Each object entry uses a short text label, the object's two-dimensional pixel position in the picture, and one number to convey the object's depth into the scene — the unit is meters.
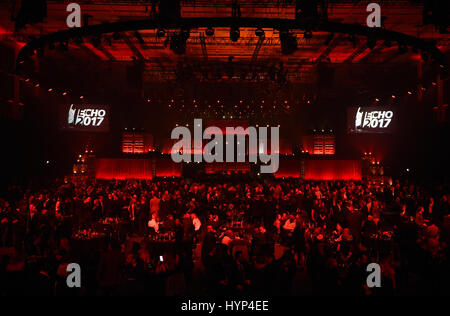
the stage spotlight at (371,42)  7.86
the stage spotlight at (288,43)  8.04
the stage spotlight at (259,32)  8.14
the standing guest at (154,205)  11.26
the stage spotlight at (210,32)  7.96
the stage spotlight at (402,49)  8.44
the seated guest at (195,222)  9.45
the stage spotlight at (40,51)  8.23
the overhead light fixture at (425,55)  8.49
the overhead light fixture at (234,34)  7.52
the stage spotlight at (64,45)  8.11
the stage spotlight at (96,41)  9.02
